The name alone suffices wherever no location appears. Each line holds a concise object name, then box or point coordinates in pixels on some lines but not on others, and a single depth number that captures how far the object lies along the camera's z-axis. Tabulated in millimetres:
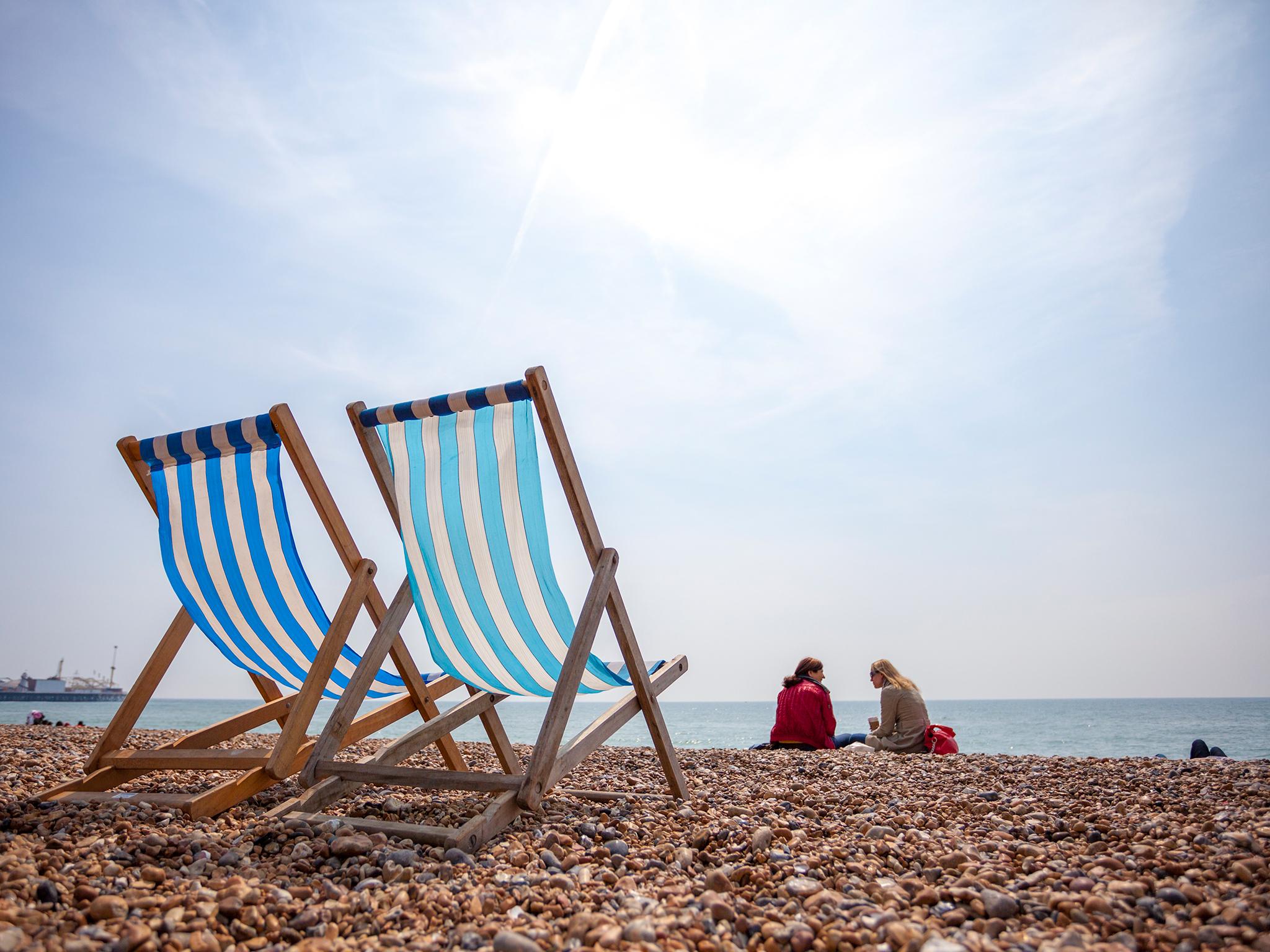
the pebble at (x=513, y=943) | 1678
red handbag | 6012
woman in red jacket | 6230
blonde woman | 6215
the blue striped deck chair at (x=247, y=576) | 3398
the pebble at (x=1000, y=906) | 1869
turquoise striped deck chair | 3051
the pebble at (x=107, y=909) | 1778
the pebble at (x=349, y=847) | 2396
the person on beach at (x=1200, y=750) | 6520
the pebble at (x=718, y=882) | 2133
